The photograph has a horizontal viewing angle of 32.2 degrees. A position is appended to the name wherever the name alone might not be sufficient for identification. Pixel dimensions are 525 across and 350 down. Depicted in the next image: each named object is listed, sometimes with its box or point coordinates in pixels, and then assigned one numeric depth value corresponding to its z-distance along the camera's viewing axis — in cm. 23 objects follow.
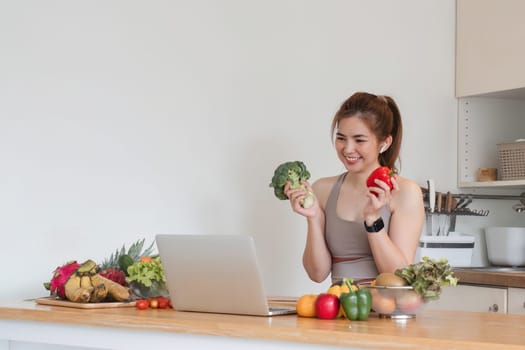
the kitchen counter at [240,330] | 187
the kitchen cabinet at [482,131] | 441
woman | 287
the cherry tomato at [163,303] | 254
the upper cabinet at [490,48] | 413
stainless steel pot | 421
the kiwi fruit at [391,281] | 221
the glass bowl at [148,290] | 268
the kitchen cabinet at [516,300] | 365
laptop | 227
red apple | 222
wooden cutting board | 252
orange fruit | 227
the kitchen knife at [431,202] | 420
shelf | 413
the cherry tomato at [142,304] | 251
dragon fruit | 268
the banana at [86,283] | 259
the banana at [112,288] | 261
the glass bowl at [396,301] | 220
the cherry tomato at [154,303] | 253
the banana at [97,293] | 258
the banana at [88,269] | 263
